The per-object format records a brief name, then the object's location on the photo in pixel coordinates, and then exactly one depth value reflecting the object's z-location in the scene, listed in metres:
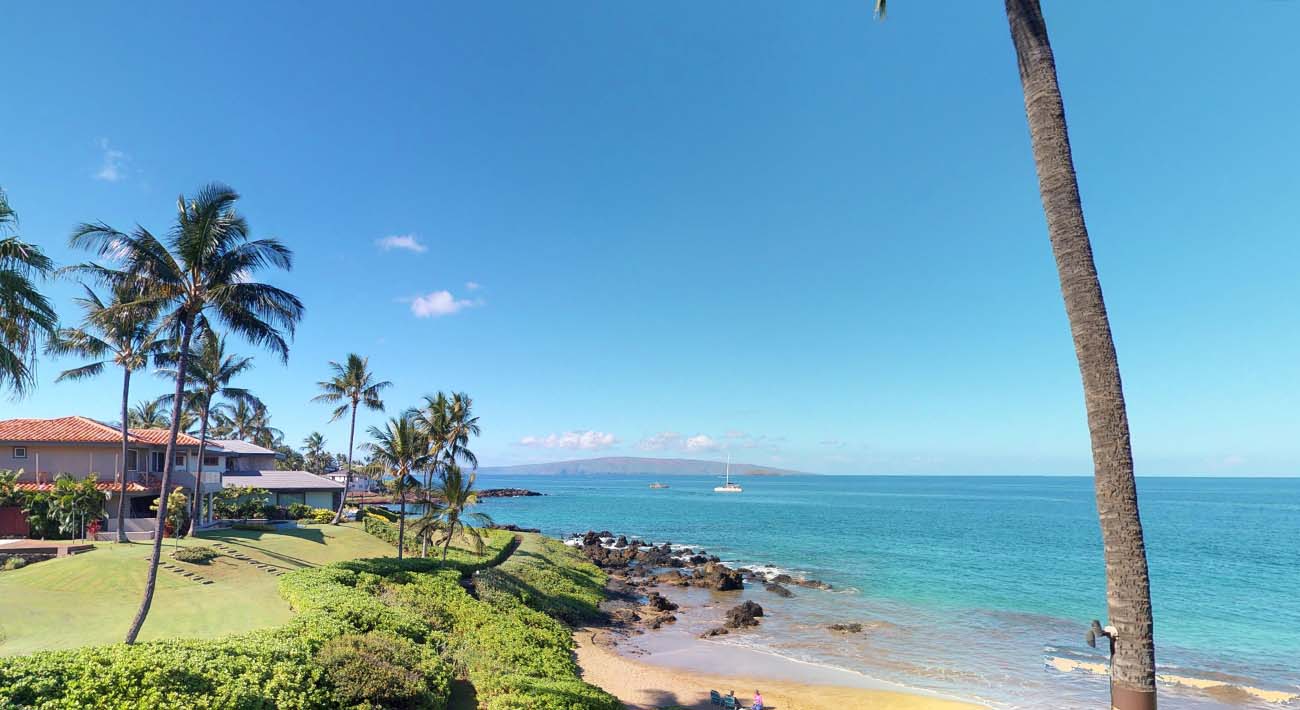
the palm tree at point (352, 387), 48.59
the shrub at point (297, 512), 48.66
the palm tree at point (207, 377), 35.12
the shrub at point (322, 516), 47.84
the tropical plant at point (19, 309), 11.42
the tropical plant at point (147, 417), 59.09
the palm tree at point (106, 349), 25.57
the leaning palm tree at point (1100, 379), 6.85
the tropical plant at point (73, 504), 29.27
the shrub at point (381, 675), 10.93
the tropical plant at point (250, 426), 73.31
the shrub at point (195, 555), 24.97
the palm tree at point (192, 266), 15.33
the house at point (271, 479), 50.97
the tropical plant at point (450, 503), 29.31
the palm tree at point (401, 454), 32.00
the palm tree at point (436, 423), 40.31
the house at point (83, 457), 31.27
